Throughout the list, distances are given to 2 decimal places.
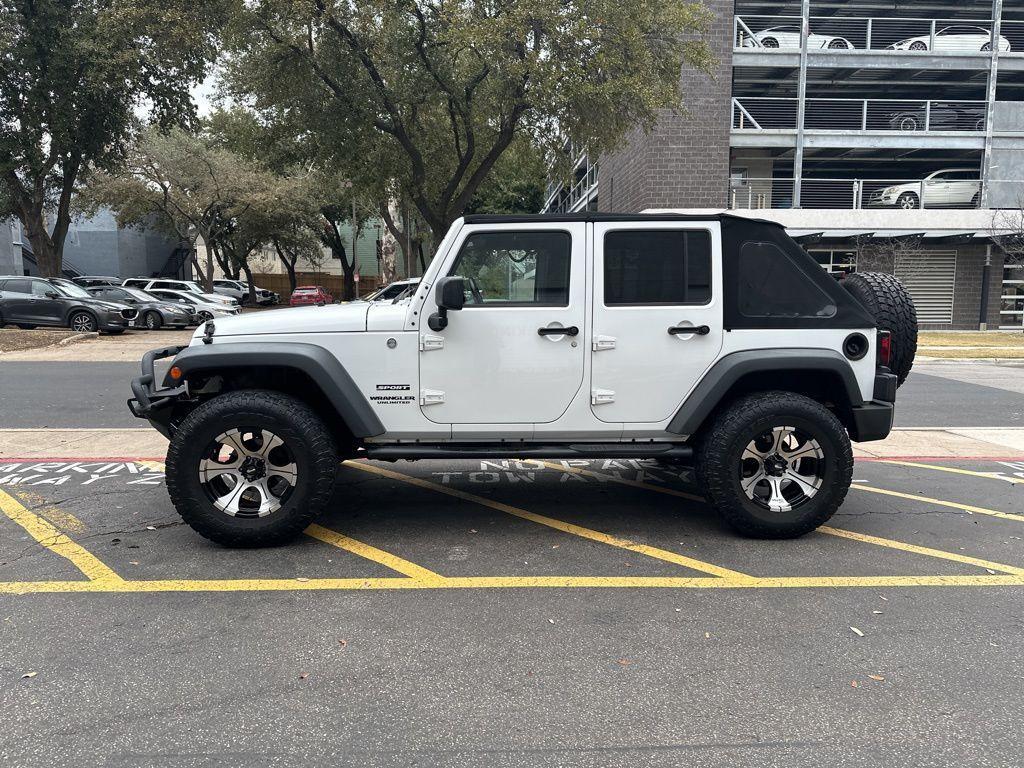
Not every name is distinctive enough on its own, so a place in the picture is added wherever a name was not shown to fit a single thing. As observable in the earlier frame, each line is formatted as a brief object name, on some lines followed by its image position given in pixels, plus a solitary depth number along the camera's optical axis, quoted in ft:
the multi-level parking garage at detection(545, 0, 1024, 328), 81.15
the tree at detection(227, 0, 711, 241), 50.67
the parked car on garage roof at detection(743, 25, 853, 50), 81.56
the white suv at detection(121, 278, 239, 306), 92.04
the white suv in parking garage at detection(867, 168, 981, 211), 83.25
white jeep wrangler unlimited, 14.60
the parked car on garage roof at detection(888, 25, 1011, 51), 82.43
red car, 116.26
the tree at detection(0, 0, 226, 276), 62.34
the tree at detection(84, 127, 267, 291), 102.32
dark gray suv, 66.59
